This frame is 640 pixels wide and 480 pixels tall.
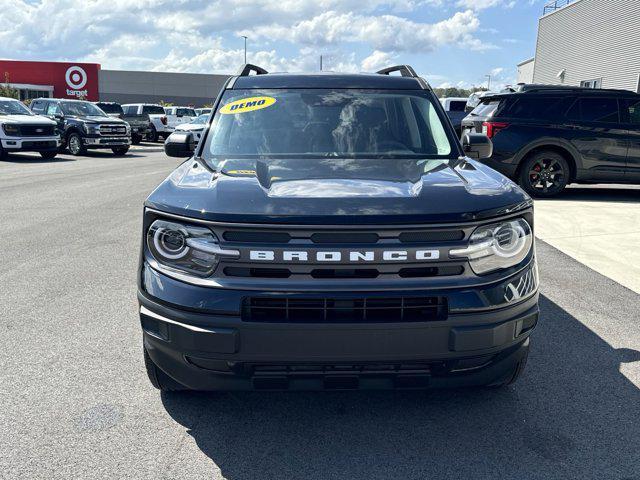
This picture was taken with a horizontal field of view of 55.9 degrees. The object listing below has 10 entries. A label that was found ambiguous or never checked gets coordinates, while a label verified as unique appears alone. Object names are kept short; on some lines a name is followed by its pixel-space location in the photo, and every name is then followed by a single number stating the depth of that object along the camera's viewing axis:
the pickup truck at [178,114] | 31.53
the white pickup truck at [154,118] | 29.39
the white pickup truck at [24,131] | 18.41
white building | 24.38
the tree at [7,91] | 40.94
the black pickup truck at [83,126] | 20.83
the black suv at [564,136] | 10.73
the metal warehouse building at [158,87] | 67.00
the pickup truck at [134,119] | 28.39
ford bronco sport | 2.51
